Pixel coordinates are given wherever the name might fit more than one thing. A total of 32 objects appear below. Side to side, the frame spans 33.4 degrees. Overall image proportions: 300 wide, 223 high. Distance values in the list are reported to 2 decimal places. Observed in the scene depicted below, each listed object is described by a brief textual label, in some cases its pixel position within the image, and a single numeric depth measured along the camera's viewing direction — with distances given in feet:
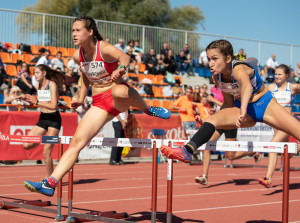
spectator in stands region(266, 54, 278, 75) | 91.57
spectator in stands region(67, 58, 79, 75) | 61.52
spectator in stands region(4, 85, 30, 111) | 44.83
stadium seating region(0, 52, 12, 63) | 60.33
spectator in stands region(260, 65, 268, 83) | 89.25
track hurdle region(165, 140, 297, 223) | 15.38
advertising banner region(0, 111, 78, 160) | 43.83
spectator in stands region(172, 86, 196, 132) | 51.26
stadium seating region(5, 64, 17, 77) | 57.77
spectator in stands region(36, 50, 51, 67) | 58.34
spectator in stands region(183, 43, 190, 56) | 79.10
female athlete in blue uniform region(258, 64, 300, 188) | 31.09
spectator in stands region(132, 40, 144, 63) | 73.19
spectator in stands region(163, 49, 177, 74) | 75.87
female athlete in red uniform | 17.85
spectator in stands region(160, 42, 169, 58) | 74.08
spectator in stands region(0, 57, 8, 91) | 52.40
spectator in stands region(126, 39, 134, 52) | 69.31
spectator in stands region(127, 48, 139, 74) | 67.76
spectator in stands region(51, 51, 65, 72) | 59.47
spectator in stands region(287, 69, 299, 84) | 83.18
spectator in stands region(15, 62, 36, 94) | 53.11
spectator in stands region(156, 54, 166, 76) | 73.31
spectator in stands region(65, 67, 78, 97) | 56.85
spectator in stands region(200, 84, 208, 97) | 56.18
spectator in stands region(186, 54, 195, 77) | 80.56
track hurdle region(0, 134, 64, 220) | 20.89
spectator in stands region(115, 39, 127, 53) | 65.86
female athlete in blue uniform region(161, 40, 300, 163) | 17.51
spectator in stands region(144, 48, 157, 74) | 72.13
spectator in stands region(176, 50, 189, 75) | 79.71
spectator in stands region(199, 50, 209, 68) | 83.15
